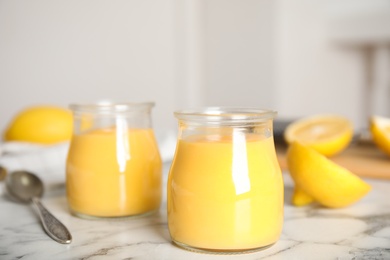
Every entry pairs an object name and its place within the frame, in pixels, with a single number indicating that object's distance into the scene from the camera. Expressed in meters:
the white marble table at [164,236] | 0.59
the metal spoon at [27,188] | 0.76
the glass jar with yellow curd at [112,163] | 0.73
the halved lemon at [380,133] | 1.14
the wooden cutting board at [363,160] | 1.05
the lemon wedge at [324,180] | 0.75
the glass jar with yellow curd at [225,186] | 0.57
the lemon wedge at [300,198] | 0.81
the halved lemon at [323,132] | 1.15
